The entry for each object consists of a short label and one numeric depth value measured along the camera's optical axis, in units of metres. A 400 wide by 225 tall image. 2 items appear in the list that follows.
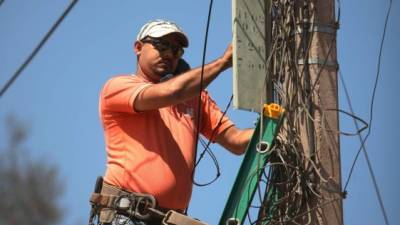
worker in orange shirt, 11.63
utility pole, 11.11
